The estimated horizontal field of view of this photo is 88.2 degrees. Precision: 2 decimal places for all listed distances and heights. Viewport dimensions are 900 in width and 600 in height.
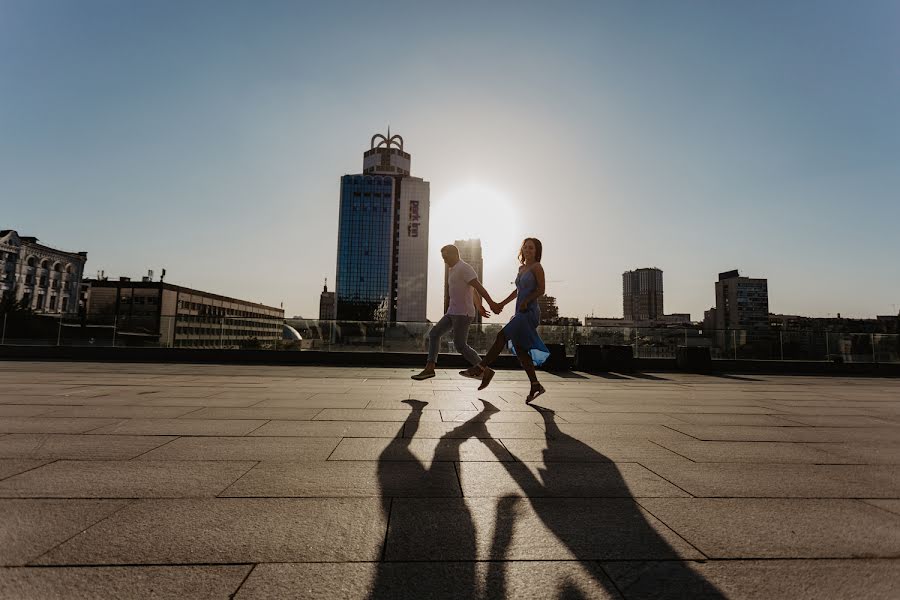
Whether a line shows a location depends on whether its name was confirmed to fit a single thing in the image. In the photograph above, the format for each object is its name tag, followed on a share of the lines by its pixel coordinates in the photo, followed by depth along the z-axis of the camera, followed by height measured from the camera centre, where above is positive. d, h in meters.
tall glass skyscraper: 135.25 +26.46
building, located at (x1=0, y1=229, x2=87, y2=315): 65.38 +8.39
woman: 5.62 +0.24
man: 6.51 +0.45
